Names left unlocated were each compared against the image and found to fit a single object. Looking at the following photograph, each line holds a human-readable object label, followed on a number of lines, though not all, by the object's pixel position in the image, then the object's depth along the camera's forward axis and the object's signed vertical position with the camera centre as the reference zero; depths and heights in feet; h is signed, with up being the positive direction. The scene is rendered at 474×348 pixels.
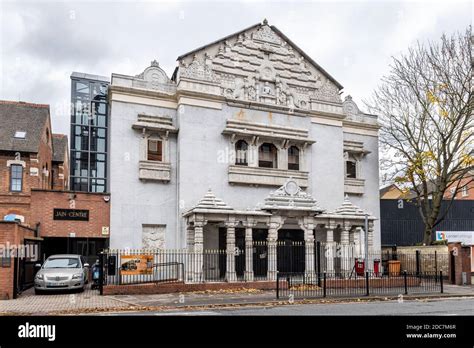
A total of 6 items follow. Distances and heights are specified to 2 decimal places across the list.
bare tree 95.14 +21.05
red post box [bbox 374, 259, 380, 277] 90.02 -6.84
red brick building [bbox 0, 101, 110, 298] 66.85 +3.79
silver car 66.74 -5.87
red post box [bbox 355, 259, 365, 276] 85.33 -6.70
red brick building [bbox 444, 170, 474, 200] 179.84 +12.18
